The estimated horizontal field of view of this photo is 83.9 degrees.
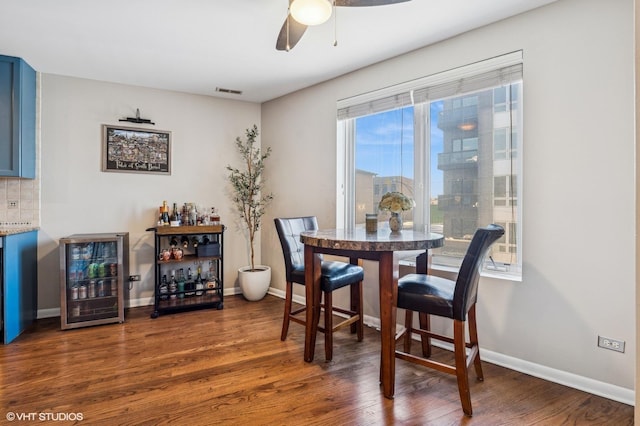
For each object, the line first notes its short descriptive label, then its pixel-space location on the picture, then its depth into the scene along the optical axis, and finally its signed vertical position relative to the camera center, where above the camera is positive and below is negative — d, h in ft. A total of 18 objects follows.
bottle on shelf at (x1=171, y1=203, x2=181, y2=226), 12.46 -0.09
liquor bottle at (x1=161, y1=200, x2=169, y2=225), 12.51 -0.05
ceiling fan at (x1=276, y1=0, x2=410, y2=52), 5.56 +3.27
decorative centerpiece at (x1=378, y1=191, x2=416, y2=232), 8.32 +0.18
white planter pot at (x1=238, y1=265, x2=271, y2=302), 13.41 -2.64
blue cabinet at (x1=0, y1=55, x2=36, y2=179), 10.05 +2.77
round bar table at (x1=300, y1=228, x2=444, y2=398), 6.64 -0.80
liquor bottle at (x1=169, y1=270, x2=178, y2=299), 12.37 -2.62
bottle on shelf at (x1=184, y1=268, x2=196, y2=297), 12.96 -2.66
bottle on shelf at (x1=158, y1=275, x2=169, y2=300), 12.18 -2.64
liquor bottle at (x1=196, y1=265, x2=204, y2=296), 13.07 -2.59
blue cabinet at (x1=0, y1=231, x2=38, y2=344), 9.25 -1.94
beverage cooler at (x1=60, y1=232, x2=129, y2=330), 10.48 -2.01
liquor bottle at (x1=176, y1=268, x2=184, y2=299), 12.67 -2.49
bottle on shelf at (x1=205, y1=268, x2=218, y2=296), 12.95 -2.65
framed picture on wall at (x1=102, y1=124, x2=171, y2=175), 12.42 +2.30
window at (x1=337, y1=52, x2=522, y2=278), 8.08 +1.63
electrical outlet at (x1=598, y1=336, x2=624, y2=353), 6.49 -2.42
